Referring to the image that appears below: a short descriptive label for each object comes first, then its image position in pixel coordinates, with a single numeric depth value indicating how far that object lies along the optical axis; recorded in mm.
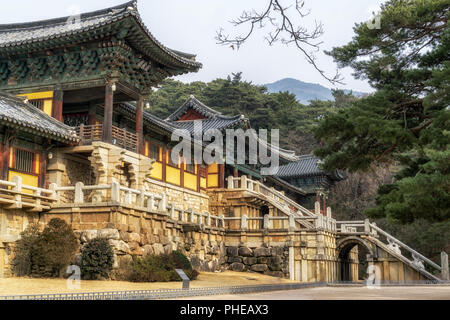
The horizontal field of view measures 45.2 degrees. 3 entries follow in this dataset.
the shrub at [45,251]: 17625
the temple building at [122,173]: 19016
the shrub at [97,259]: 17672
